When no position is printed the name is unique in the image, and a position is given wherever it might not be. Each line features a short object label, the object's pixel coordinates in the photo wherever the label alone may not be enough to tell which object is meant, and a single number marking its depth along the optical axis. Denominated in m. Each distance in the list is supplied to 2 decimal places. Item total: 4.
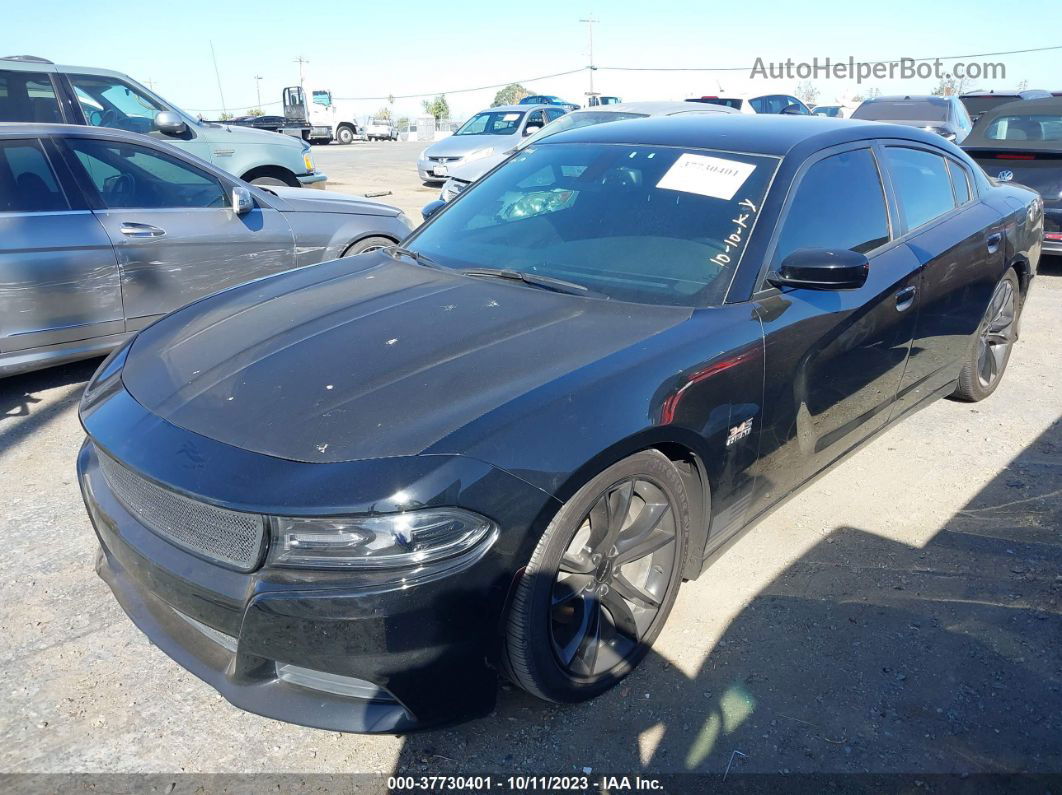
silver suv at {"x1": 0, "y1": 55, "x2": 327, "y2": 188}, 7.23
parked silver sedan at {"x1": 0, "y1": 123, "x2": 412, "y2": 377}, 4.36
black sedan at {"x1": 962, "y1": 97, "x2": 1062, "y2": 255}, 7.22
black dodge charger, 1.89
